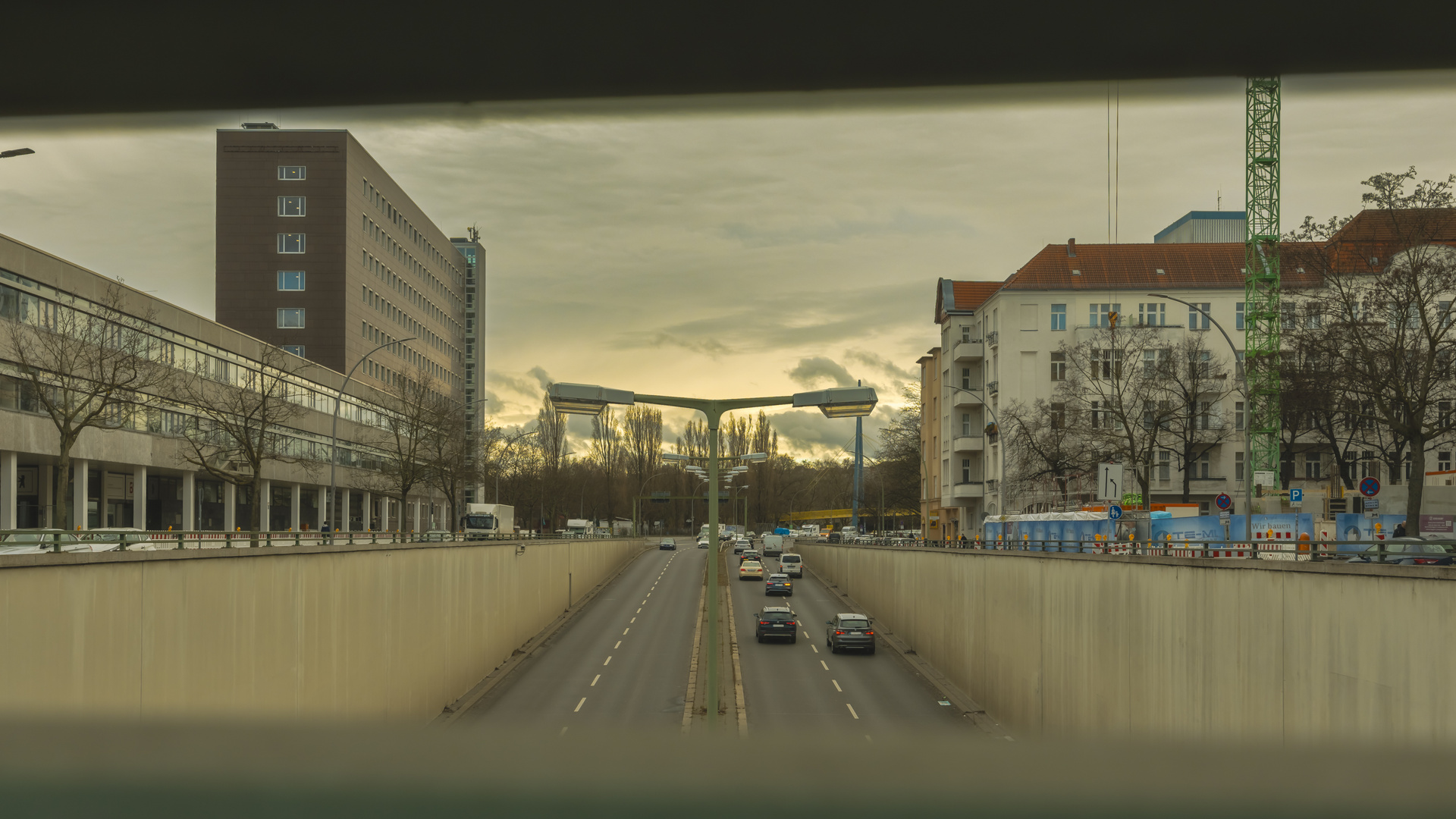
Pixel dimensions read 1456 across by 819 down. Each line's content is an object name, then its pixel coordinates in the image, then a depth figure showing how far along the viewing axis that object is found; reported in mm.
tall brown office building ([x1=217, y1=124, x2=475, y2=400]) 79812
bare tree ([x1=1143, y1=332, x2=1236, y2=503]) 51906
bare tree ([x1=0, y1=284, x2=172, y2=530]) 31828
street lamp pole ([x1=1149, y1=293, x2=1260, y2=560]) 28953
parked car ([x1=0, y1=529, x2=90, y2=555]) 15125
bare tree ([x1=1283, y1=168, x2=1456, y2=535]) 30391
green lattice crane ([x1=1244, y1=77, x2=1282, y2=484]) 44781
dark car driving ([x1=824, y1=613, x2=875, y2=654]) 45750
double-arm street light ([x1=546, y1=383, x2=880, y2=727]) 20000
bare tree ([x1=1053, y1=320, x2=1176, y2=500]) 51250
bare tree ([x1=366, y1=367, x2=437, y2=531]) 57938
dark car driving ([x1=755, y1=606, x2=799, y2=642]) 48406
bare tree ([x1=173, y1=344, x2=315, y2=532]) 42219
